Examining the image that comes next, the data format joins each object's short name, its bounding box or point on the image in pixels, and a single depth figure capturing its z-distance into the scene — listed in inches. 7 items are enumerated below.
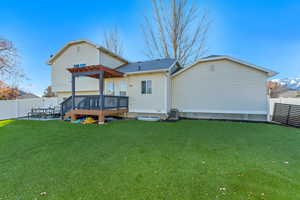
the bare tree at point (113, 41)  810.8
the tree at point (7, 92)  502.6
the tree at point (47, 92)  1058.1
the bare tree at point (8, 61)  463.5
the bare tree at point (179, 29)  595.8
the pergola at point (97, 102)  297.0
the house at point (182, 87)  313.6
